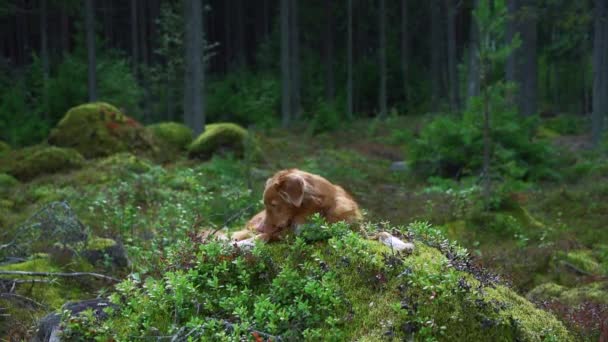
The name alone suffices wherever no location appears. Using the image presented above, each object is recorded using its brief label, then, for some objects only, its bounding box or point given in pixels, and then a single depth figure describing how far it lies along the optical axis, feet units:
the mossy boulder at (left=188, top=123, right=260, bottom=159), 58.54
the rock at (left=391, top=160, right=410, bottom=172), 58.58
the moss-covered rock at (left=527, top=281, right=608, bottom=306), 19.95
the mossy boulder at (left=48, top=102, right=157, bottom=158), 55.47
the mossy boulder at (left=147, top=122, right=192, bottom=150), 62.89
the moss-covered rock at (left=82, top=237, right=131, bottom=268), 23.61
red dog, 13.66
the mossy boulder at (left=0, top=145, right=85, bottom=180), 49.49
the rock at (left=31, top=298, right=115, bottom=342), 13.64
